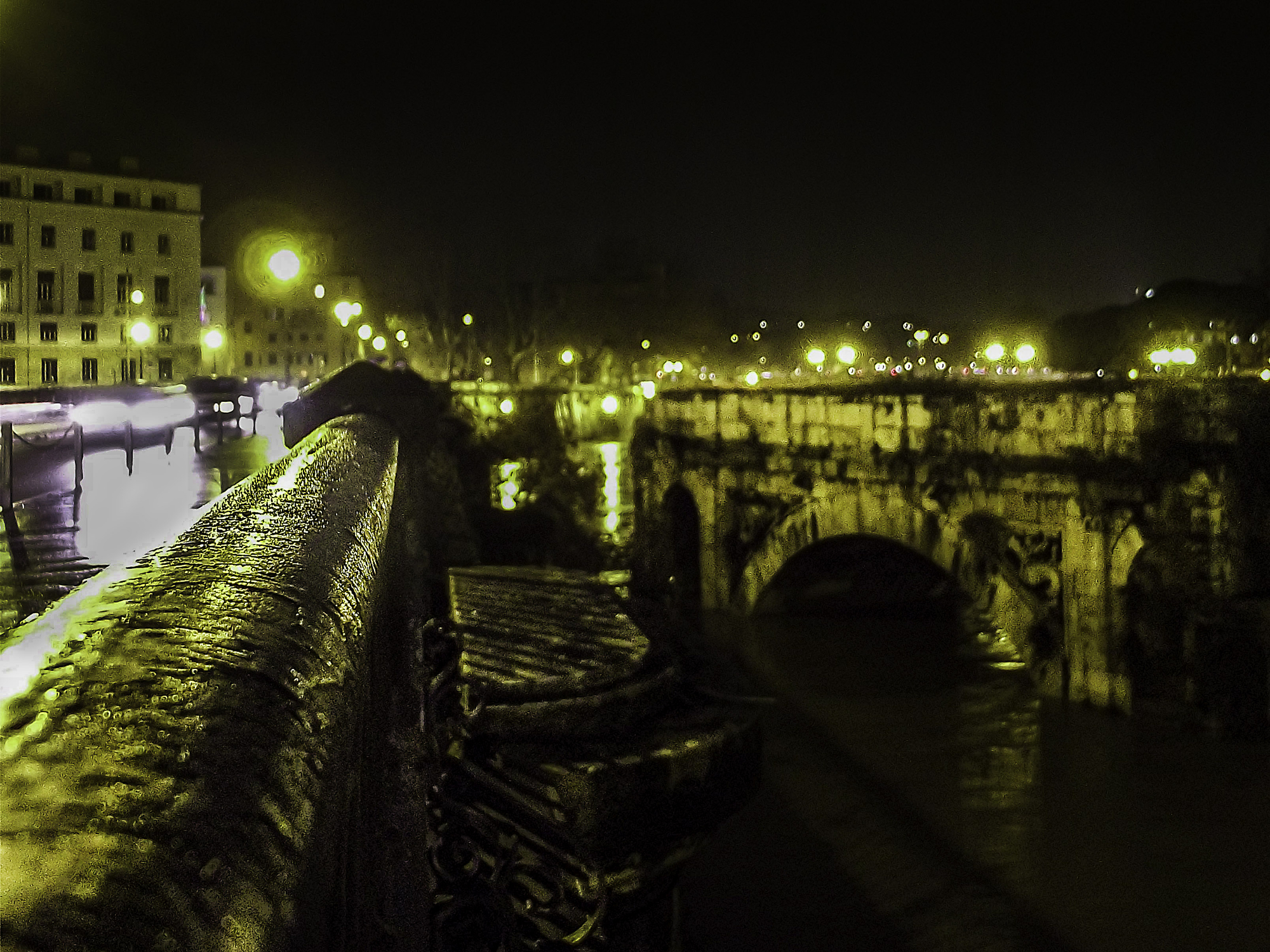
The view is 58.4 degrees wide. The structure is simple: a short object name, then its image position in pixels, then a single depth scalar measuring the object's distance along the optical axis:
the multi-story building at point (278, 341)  77.49
